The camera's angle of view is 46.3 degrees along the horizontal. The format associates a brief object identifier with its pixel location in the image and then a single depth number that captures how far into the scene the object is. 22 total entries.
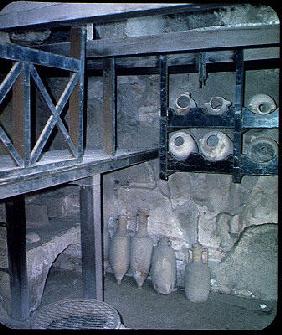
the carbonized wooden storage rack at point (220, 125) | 4.14
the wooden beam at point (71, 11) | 2.39
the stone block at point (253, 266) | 4.99
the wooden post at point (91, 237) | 3.58
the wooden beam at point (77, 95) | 2.97
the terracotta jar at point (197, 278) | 4.94
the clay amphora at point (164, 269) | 5.14
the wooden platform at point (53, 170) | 2.30
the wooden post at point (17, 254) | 4.02
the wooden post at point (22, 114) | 2.35
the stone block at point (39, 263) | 4.50
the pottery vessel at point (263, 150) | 4.33
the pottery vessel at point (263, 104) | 4.25
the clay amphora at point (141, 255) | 5.35
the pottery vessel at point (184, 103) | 4.62
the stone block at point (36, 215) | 5.35
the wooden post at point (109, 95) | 3.70
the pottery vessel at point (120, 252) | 5.42
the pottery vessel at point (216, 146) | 4.51
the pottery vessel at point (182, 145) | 4.72
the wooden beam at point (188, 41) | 3.00
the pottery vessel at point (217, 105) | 4.45
